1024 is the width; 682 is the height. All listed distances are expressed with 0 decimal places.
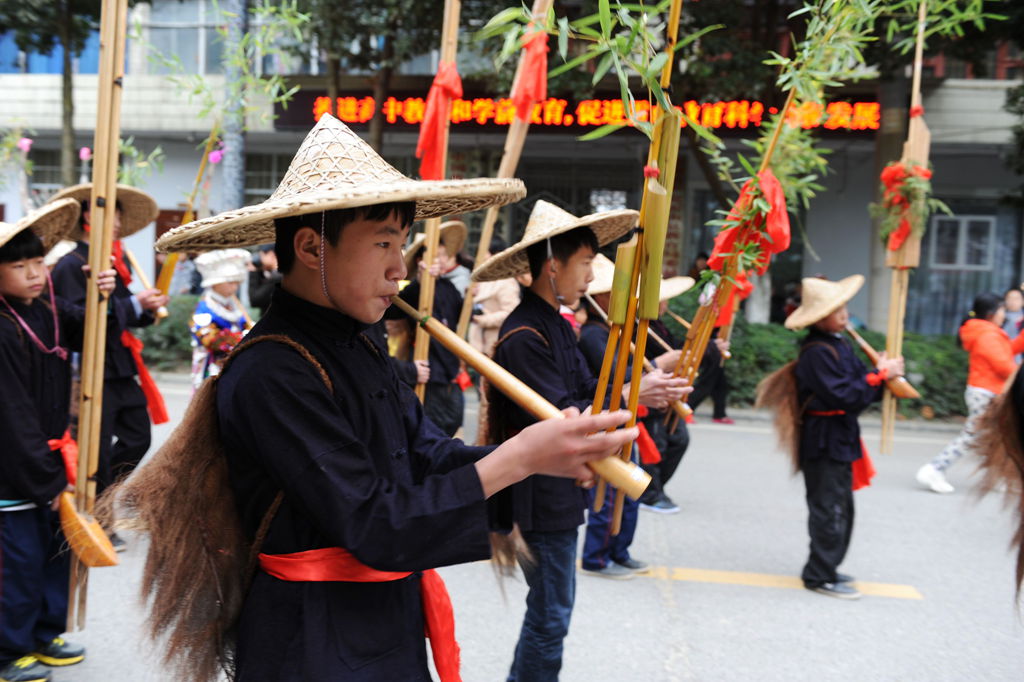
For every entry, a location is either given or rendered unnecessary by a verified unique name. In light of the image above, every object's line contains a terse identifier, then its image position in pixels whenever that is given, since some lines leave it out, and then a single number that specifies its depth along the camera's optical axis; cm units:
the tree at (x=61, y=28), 1183
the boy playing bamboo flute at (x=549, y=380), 287
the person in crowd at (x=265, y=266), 797
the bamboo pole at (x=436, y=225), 365
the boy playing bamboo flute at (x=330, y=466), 154
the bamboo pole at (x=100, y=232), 319
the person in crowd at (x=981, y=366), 661
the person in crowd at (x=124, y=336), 459
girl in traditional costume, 535
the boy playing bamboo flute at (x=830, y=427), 451
